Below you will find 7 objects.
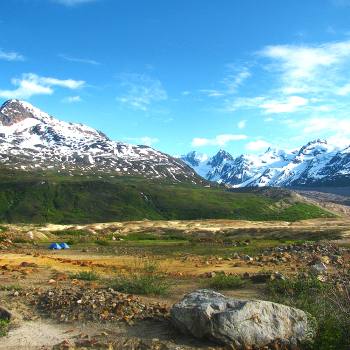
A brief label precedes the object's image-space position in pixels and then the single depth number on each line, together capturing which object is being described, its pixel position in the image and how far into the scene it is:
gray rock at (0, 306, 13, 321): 19.64
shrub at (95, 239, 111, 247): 81.72
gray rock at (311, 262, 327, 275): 29.66
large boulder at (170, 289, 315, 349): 16.05
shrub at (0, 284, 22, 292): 25.02
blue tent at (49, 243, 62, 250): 68.91
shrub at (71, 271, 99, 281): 29.99
